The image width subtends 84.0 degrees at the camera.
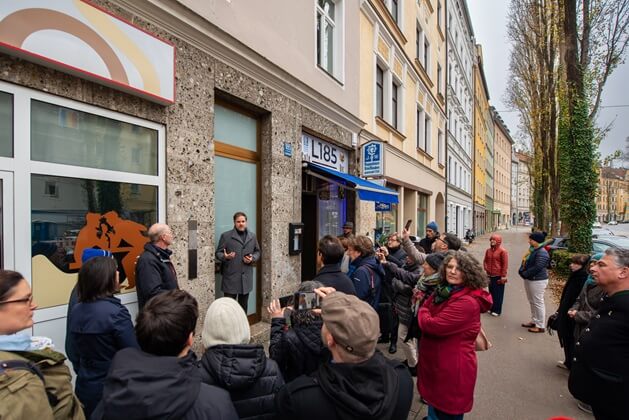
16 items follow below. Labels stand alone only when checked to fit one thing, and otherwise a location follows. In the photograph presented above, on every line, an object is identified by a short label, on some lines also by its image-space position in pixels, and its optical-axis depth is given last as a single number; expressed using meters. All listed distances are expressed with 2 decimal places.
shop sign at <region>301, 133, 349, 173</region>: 7.19
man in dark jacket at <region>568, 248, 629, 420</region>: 2.28
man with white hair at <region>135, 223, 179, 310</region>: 3.26
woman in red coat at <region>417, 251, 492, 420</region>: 2.51
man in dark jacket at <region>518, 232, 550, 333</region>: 6.09
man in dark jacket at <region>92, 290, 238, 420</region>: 1.18
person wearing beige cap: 1.33
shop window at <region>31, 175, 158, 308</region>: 2.91
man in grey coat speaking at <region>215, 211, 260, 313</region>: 4.84
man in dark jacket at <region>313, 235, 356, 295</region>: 2.87
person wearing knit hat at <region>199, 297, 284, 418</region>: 1.55
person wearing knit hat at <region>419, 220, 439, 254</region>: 7.03
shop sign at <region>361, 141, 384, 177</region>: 8.99
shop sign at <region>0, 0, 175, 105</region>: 2.61
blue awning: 6.90
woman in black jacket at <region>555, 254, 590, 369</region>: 4.21
